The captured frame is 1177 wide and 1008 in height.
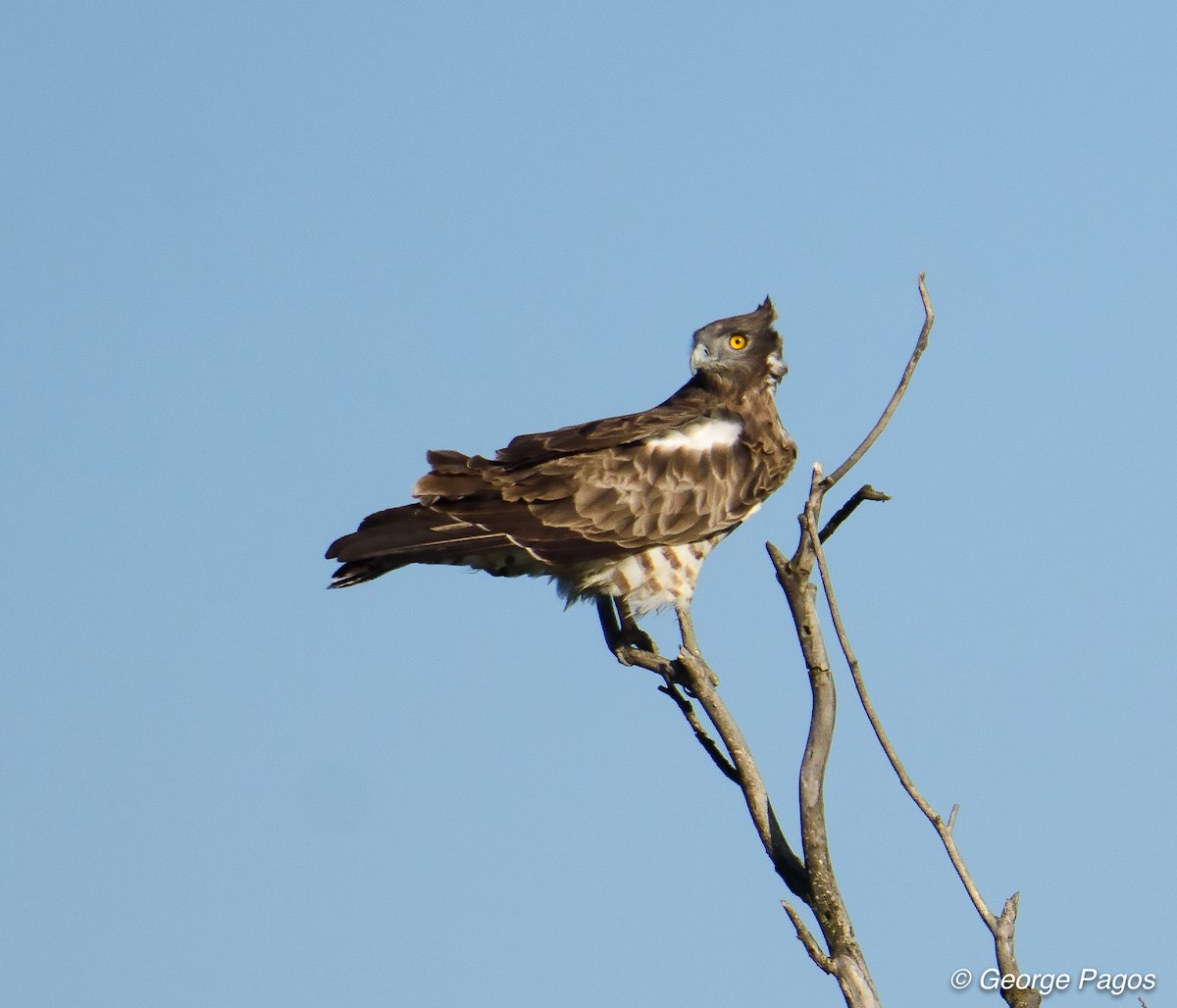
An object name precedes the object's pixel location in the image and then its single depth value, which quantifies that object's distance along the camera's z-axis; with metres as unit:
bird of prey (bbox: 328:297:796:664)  17.91
